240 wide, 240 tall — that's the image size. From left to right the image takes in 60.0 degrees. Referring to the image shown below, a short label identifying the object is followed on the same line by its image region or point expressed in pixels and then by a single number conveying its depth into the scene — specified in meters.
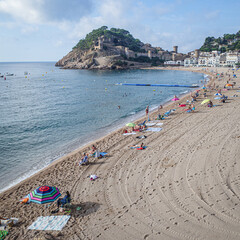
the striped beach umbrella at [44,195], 9.34
